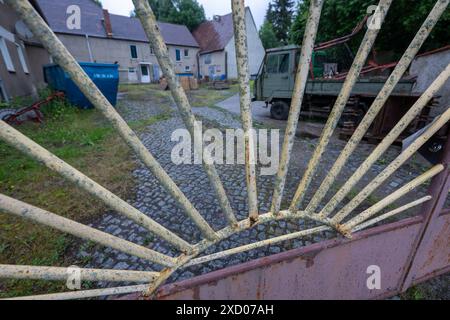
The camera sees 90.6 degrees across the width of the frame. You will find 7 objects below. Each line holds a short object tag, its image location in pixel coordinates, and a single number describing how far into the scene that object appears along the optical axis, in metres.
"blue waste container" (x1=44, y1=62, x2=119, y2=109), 8.29
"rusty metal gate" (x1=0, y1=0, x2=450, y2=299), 0.74
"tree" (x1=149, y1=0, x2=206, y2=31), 31.75
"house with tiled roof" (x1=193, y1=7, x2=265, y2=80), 25.38
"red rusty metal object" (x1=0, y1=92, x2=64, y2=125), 6.34
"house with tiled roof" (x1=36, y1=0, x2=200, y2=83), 19.47
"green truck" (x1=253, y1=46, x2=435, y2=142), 5.56
